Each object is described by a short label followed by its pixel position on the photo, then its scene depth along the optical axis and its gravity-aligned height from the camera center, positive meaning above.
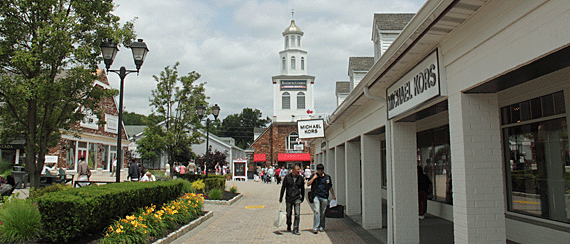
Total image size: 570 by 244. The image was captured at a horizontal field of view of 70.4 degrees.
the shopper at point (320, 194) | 10.20 -0.81
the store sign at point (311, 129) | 16.77 +1.38
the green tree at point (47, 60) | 10.49 +2.79
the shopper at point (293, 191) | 10.29 -0.75
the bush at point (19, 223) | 6.59 -0.98
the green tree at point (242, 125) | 107.50 +10.22
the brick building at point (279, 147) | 50.91 +1.90
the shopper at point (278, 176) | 34.75 -1.19
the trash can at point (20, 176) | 15.60 -0.49
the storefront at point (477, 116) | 3.91 +0.77
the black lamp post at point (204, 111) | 19.12 +2.49
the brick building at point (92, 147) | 24.60 +1.22
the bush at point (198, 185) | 17.98 -0.99
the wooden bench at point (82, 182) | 15.59 -0.72
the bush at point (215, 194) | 16.95 -1.33
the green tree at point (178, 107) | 20.36 +2.87
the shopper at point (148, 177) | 17.03 -0.61
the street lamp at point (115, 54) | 9.99 +2.72
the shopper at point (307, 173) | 30.17 -0.82
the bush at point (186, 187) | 14.07 -0.88
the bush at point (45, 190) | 8.77 -0.64
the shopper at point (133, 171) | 18.11 -0.35
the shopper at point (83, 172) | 16.25 -0.34
